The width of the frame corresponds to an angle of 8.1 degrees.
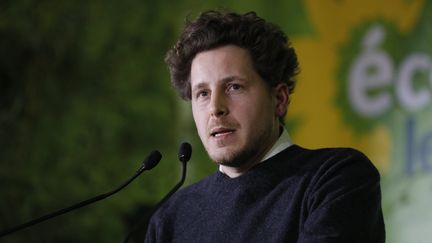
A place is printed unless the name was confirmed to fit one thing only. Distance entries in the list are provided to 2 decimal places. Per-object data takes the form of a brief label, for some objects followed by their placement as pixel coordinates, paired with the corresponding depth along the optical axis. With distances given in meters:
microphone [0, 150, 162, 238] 4.55
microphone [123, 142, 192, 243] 4.69
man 4.59
